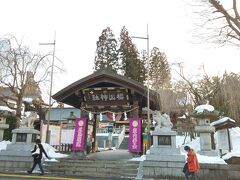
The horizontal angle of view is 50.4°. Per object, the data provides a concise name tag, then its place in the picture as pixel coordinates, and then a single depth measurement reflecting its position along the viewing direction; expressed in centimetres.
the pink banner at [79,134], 1623
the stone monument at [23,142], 1440
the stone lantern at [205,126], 1409
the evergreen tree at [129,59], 4224
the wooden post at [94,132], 1934
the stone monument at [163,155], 1236
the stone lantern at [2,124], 1819
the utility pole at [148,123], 1678
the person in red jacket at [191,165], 959
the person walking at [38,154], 1204
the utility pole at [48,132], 1965
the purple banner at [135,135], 1509
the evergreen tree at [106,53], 4378
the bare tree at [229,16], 1047
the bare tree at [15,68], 2088
